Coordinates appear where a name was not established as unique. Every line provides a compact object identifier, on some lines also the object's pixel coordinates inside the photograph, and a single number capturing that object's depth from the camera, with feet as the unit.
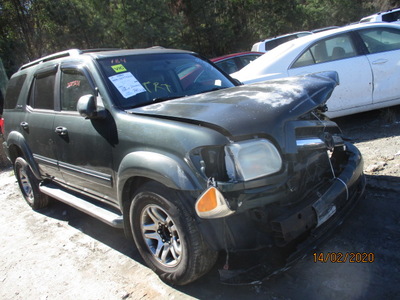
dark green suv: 7.57
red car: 29.99
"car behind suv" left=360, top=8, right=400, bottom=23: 48.64
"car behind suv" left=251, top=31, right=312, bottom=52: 41.69
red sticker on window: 11.48
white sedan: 17.93
